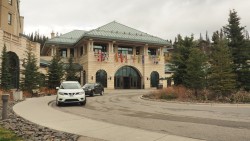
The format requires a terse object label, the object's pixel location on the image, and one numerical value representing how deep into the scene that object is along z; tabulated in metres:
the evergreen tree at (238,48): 26.28
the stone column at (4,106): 11.53
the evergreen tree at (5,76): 27.16
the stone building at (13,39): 32.12
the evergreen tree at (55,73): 36.25
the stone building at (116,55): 46.06
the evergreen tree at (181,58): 28.50
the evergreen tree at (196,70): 24.14
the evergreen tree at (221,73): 23.08
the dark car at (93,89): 29.52
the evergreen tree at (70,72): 39.94
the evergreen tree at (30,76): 28.77
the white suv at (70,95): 18.34
